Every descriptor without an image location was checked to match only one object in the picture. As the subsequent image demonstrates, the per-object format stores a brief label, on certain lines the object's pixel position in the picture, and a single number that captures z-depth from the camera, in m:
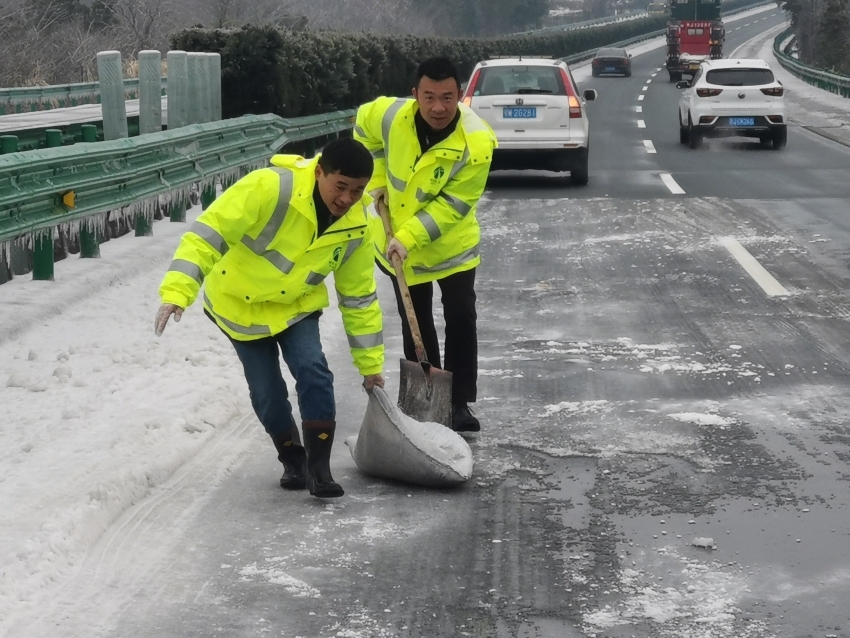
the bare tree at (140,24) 43.84
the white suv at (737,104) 23.31
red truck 54.25
